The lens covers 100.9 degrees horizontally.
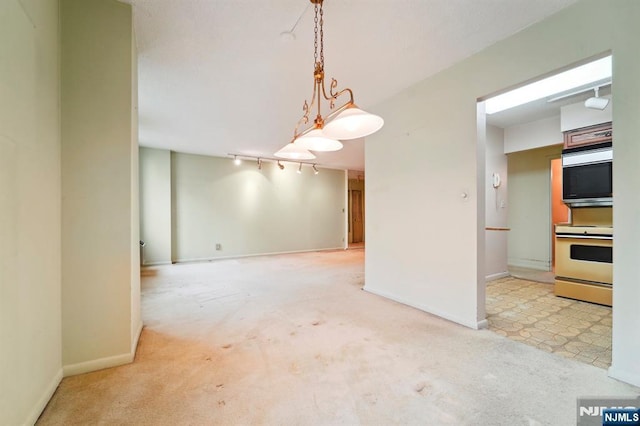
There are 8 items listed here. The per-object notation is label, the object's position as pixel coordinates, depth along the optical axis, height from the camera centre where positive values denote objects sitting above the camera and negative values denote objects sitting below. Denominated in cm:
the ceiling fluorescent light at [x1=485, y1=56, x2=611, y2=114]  285 +152
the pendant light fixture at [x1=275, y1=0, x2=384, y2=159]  179 +62
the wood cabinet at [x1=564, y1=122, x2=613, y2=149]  337 +100
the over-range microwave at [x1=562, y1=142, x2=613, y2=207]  337 +46
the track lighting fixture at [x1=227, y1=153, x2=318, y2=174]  704 +146
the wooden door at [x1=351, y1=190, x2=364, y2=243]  1053 -20
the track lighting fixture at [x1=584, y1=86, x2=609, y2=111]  298 +123
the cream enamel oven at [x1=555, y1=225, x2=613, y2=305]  328 -69
